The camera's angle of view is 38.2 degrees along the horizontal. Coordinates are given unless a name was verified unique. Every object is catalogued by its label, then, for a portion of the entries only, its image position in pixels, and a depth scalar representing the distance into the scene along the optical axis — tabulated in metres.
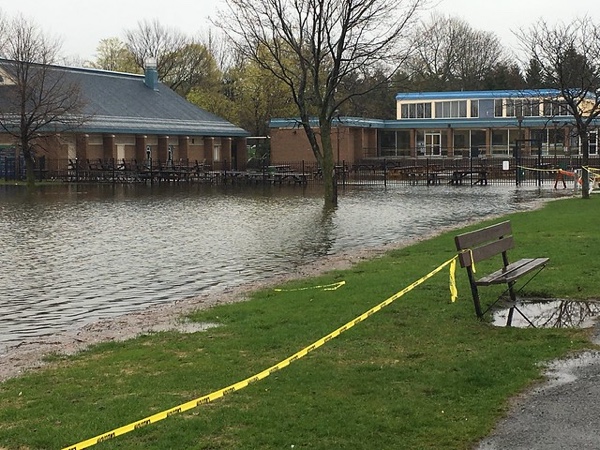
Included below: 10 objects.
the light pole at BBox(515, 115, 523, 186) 48.57
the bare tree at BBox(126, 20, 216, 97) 92.31
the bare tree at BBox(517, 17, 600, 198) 33.56
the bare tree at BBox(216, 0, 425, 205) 32.34
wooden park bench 9.37
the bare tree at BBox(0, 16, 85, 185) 52.69
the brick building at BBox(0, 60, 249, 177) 60.69
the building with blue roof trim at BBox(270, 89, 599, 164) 71.62
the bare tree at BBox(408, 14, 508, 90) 93.69
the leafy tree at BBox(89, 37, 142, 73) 92.44
